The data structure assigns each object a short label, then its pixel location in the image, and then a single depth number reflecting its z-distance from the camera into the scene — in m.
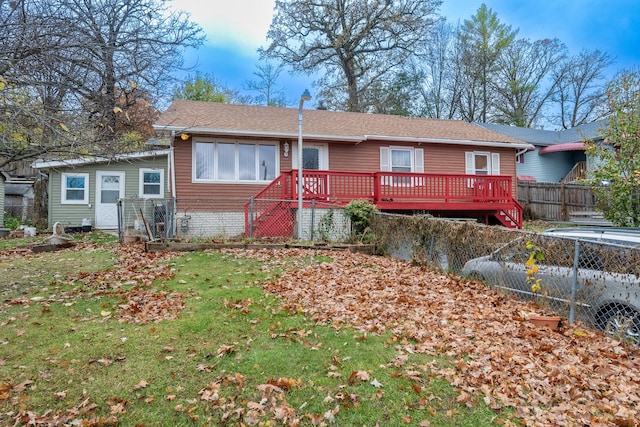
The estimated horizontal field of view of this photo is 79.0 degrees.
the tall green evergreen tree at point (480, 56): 32.88
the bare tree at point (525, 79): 33.88
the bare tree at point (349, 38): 25.92
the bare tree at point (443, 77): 32.97
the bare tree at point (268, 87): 31.81
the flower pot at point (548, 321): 4.96
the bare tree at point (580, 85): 34.03
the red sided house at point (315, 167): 13.05
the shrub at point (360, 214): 10.89
